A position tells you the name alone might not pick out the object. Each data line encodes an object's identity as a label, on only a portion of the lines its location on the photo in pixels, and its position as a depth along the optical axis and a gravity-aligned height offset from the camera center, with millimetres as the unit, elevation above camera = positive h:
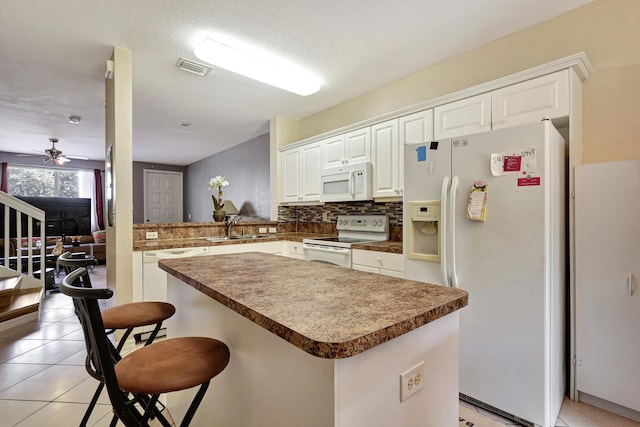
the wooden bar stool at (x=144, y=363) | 905 -515
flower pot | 4016 -39
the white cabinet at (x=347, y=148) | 3193 +689
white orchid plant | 4129 +362
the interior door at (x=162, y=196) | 8094 +430
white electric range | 3025 -304
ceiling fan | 5383 +1036
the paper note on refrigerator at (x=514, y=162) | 1668 +270
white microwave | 3123 +305
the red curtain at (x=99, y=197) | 7750 +380
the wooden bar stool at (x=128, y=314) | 1431 -508
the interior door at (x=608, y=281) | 1700 -405
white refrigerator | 1645 -271
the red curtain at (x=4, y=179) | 6660 +736
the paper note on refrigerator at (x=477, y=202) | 1809 +51
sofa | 6199 -650
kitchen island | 721 -390
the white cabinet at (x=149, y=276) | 2713 -569
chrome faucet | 3871 -152
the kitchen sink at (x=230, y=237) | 3545 -310
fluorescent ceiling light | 2500 +1294
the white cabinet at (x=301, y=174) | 3781 +488
